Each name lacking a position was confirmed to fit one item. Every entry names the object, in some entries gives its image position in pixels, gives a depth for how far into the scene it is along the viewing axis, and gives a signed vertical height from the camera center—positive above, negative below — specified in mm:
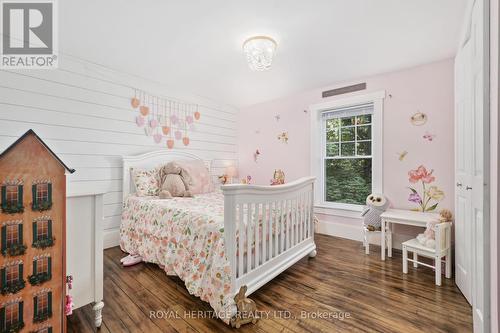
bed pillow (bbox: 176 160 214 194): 3186 -156
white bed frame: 1569 -546
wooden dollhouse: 1029 -356
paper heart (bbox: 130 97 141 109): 3102 +882
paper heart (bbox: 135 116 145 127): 3154 +634
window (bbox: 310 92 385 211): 3068 +244
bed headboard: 2977 +67
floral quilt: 1579 -677
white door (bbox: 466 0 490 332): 1043 +15
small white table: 2329 -564
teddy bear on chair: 2112 -632
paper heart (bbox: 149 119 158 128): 3298 +631
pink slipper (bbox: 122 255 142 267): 2365 -1027
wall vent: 3136 +1119
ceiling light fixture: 2156 +1135
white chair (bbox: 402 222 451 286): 2017 -774
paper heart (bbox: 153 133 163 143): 3361 +427
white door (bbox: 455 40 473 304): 1581 -20
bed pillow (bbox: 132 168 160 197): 2889 -229
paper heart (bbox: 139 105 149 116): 3195 +796
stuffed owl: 2799 -565
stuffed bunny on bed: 2879 -214
